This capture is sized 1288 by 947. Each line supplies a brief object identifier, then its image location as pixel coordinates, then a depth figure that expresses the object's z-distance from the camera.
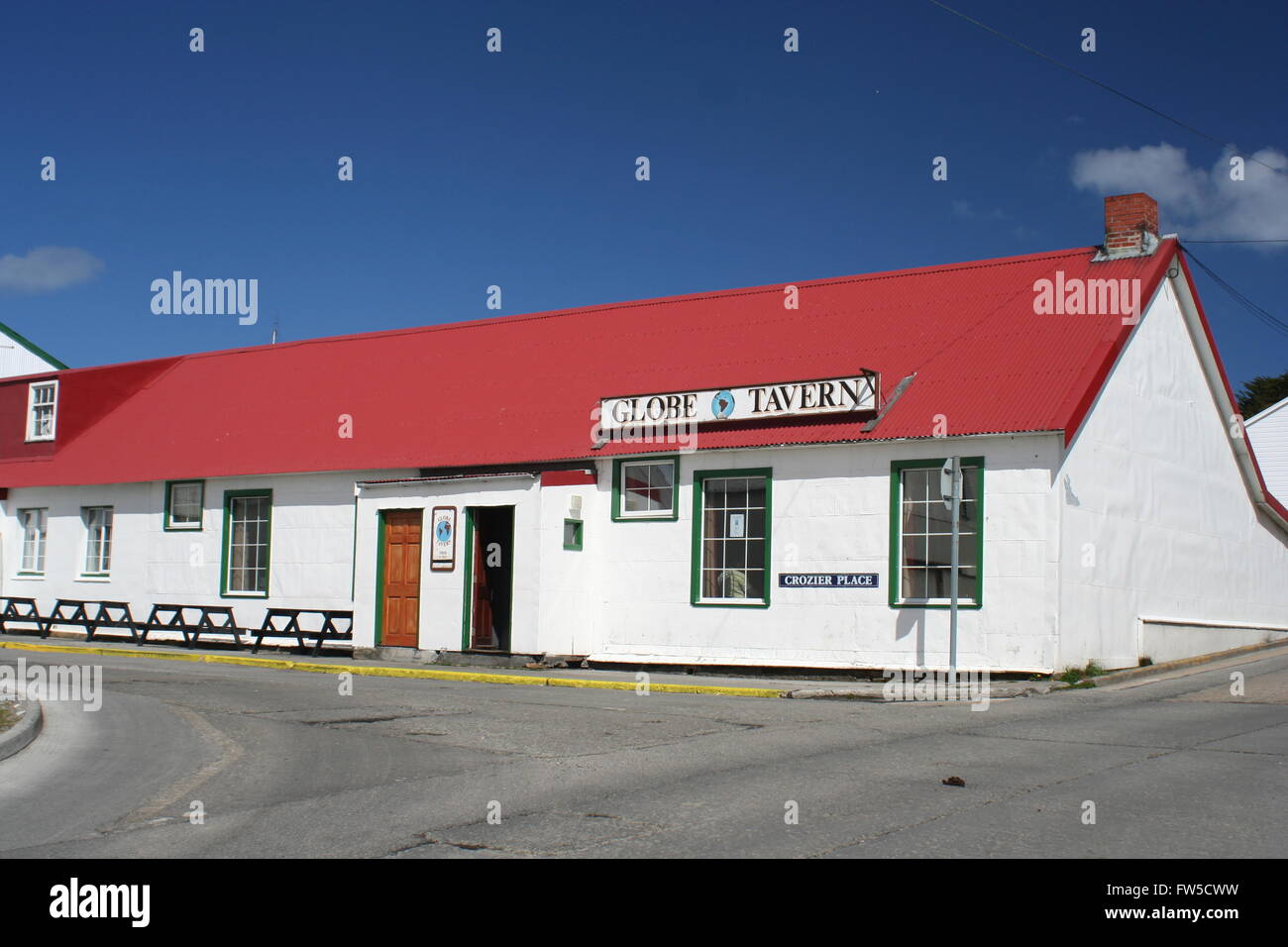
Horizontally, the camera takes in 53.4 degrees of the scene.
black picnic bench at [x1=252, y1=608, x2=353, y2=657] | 23.42
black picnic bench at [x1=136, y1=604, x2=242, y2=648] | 25.22
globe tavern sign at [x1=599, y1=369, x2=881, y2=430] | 19.23
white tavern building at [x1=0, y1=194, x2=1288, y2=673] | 18.25
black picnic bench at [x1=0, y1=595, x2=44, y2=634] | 28.55
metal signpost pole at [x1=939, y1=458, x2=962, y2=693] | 16.16
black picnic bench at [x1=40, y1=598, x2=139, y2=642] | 26.58
